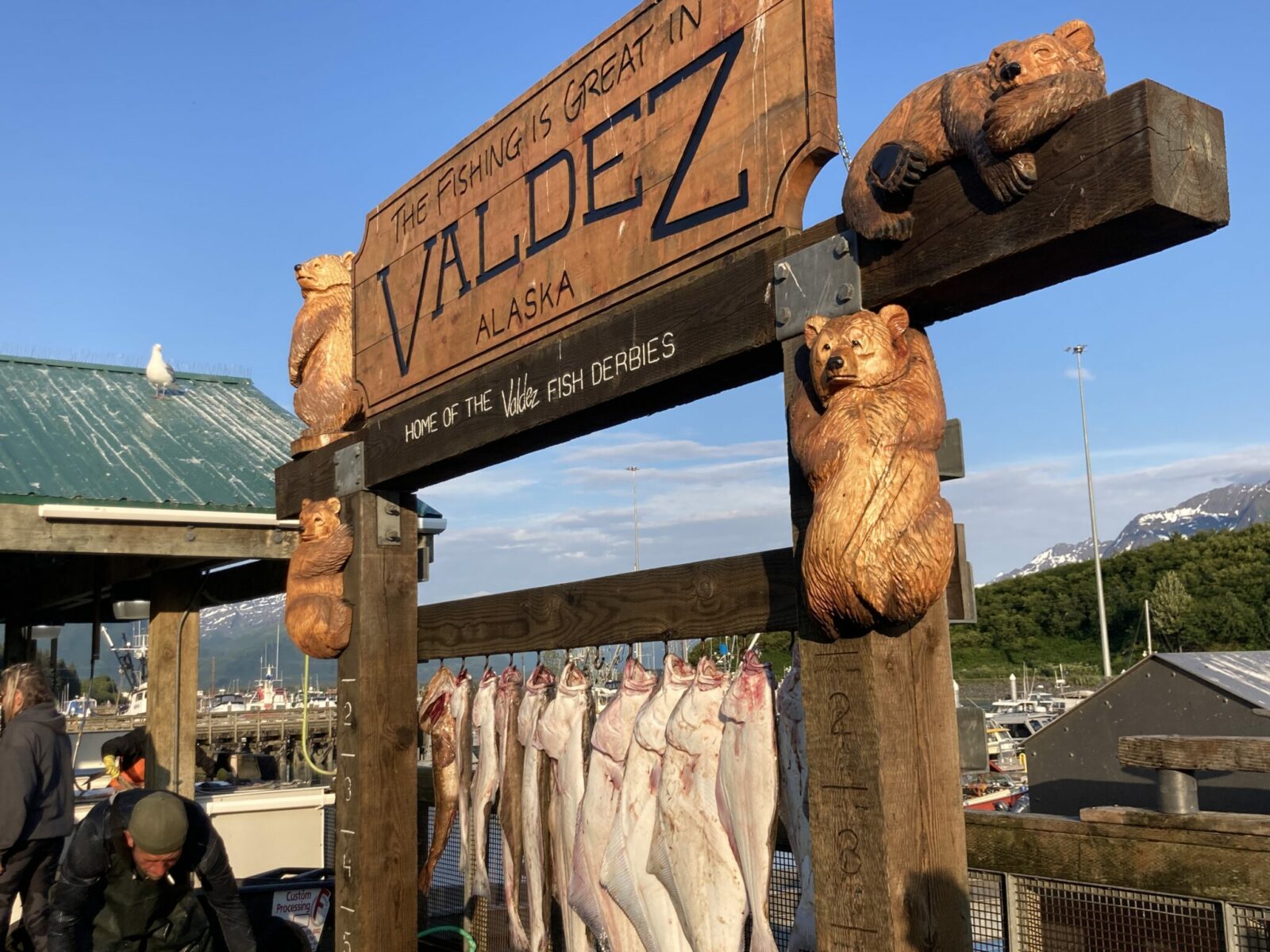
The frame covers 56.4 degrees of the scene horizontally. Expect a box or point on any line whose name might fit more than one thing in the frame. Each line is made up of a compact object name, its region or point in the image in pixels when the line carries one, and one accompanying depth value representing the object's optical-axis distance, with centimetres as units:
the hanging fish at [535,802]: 381
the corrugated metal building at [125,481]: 733
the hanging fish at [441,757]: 451
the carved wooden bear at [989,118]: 204
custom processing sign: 559
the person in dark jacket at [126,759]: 813
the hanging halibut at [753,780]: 289
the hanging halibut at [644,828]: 324
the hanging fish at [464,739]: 436
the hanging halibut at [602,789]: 344
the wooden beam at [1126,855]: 275
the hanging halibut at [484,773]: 419
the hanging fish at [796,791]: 273
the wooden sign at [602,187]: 273
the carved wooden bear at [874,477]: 224
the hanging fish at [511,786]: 395
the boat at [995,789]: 1617
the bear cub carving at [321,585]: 442
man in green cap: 413
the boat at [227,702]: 9018
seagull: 1027
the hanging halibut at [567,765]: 361
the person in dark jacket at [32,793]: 561
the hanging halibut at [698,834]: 303
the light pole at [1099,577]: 5425
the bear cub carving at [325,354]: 472
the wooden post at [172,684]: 844
